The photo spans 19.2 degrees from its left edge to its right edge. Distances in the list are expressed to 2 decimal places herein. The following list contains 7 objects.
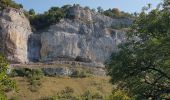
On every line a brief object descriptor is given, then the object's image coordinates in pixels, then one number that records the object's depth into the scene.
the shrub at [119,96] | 43.63
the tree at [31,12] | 107.23
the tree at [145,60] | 23.91
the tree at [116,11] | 106.31
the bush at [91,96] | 67.75
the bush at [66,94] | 69.00
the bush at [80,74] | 82.12
